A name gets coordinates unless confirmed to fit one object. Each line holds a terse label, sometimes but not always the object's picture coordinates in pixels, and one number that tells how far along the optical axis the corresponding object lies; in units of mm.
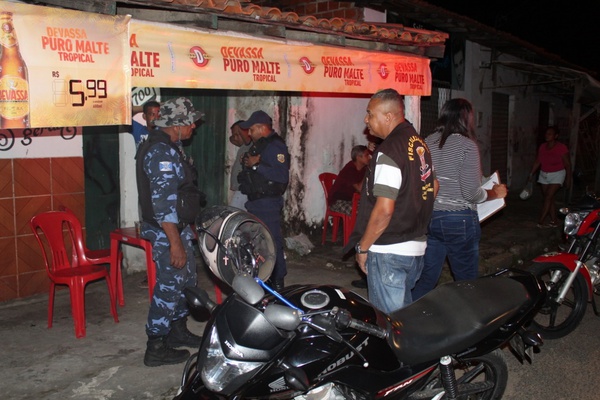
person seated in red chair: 7930
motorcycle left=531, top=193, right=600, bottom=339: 5273
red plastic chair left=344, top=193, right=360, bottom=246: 7768
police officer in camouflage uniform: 4203
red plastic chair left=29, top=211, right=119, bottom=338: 4898
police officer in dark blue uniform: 5613
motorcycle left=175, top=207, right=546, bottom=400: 2480
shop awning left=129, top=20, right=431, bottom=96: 4453
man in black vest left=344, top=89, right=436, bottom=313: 3727
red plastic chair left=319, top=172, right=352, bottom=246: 7898
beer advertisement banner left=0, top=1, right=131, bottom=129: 3668
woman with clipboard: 4578
